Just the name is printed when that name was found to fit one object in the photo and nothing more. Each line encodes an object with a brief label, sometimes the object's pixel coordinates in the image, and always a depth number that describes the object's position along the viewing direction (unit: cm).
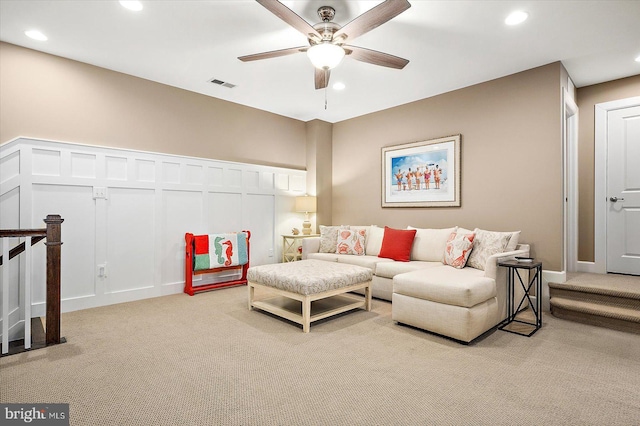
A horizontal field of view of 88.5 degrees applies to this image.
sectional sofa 276
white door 397
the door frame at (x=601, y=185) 415
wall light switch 381
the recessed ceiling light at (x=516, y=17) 277
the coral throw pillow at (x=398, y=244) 437
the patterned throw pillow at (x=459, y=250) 367
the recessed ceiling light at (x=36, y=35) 313
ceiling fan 226
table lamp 563
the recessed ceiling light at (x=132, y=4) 265
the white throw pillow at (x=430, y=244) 425
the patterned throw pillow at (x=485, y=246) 354
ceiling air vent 430
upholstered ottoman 308
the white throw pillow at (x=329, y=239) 514
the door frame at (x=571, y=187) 418
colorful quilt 439
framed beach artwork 456
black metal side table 302
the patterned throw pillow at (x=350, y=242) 490
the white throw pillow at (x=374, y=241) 494
